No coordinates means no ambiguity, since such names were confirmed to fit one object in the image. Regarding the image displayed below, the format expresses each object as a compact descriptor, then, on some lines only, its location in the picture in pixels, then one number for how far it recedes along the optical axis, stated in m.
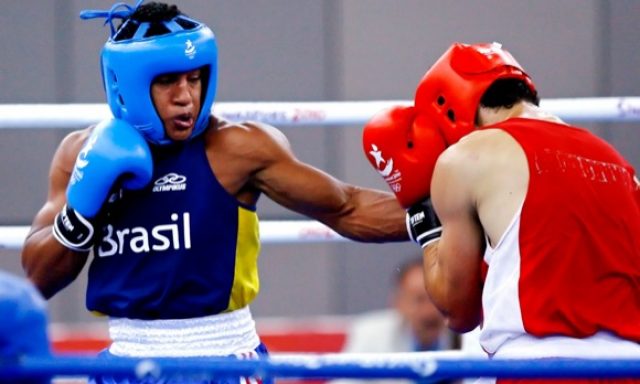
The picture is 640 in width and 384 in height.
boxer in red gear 7.72
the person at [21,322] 7.00
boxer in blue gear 8.09
